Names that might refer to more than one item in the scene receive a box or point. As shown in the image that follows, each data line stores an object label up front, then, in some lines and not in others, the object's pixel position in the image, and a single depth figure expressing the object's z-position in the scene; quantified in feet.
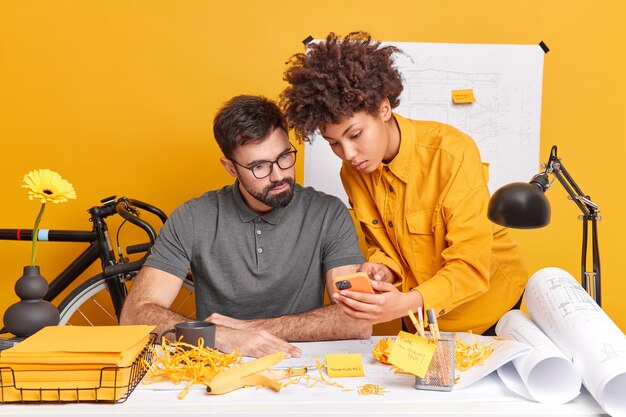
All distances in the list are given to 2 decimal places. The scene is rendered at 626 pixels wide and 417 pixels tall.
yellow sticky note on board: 9.77
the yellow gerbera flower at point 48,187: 5.75
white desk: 4.20
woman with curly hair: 6.35
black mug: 5.07
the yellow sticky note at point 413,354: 4.52
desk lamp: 4.89
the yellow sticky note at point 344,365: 4.94
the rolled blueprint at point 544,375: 4.40
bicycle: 9.06
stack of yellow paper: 4.31
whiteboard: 9.78
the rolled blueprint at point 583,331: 4.22
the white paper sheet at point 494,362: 4.61
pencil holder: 4.55
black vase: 5.24
